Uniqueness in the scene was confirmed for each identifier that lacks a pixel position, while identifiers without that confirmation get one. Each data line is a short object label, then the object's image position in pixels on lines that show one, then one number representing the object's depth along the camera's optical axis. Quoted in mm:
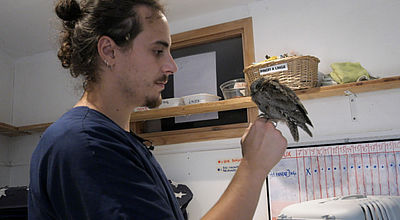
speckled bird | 875
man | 565
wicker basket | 1638
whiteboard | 1638
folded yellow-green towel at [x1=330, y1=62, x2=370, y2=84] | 1652
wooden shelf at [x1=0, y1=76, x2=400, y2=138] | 1619
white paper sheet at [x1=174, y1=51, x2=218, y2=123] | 2166
